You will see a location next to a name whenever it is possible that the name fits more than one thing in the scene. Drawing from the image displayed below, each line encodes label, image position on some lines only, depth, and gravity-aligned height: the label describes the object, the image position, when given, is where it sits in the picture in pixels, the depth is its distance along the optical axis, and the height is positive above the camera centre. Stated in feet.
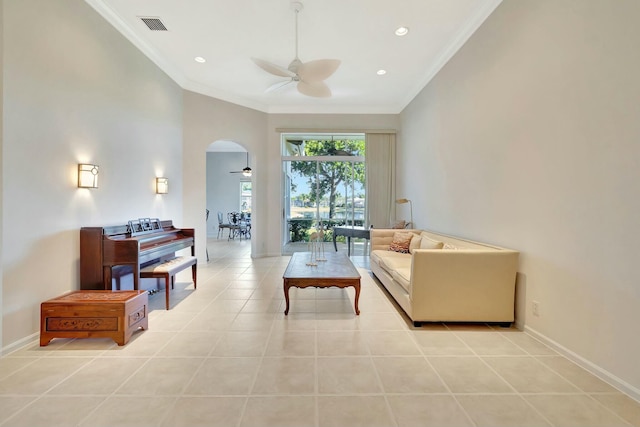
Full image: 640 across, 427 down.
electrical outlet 8.54 -2.96
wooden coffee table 10.16 -2.54
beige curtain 22.21 +2.19
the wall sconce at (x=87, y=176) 9.84 +0.86
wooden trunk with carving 8.11 -3.36
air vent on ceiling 11.93 +7.52
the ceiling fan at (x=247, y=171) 31.22 +3.50
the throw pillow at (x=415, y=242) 14.69 -1.86
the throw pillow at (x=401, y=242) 15.49 -1.98
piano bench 10.98 -2.66
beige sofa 9.21 -2.52
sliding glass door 23.03 +2.01
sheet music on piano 11.92 -1.08
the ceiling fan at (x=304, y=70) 11.31 +5.50
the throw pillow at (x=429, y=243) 12.24 -1.62
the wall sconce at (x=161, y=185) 14.93 +0.85
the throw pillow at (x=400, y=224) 19.03 -1.19
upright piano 9.91 -1.92
